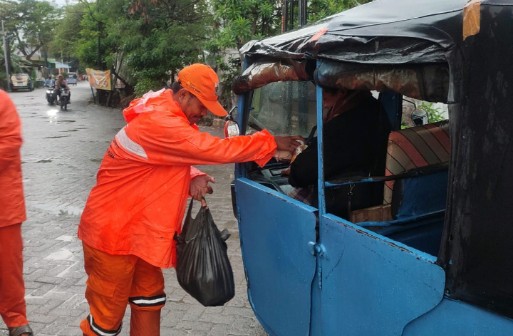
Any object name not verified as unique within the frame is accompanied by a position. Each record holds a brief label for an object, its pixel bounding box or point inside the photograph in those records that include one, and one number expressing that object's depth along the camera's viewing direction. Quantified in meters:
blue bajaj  1.44
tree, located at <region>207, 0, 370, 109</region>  8.90
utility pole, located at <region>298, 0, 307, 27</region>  5.39
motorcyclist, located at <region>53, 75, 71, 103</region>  23.08
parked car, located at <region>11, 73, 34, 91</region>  37.84
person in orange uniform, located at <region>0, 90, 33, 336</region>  2.85
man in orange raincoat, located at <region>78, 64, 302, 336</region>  2.46
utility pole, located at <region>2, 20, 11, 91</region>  37.81
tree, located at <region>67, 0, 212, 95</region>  15.55
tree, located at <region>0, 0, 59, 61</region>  52.81
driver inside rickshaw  2.47
